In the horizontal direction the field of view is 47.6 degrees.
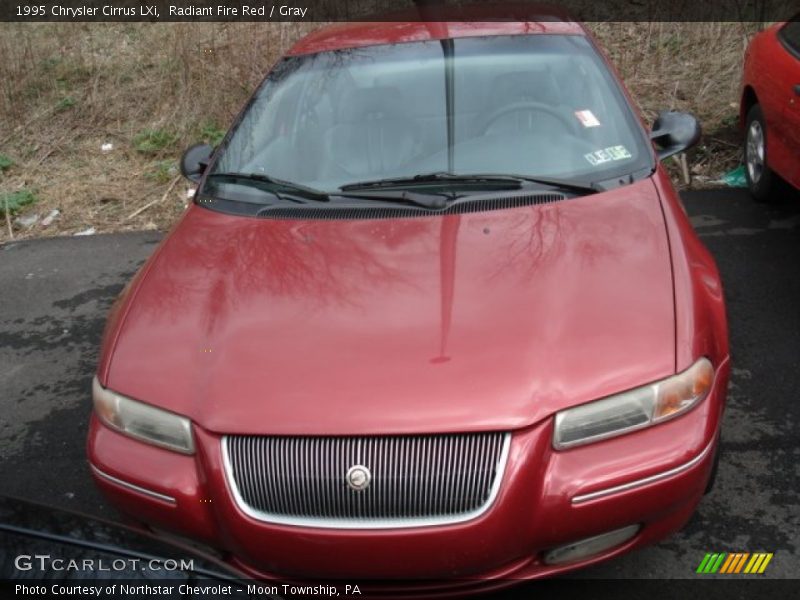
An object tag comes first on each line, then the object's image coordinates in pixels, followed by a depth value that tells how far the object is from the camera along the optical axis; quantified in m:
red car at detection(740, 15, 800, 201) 5.07
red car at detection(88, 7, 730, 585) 2.29
